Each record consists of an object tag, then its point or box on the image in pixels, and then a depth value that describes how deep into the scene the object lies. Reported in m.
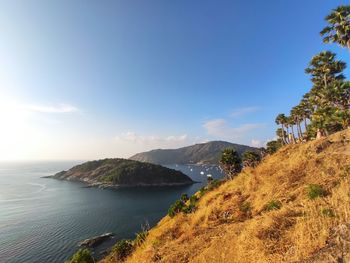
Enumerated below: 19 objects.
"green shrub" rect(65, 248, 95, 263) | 34.81
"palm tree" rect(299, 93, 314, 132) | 62.42
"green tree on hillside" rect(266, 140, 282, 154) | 83.59
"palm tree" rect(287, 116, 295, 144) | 72.72
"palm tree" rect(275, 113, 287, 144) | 77.39
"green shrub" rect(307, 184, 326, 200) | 9.16
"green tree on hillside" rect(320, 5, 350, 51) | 34.12
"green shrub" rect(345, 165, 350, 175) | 11.41
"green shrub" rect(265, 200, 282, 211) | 9.95
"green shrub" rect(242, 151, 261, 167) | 71.21
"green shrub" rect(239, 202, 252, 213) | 13.42
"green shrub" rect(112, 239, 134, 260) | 29.50
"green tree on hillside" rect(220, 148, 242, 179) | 57.41
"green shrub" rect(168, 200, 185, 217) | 41.86
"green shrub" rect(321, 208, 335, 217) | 5.98
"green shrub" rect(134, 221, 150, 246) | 14.08
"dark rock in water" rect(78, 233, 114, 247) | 62.55
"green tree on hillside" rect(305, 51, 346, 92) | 49.12
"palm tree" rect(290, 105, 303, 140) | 65.94
